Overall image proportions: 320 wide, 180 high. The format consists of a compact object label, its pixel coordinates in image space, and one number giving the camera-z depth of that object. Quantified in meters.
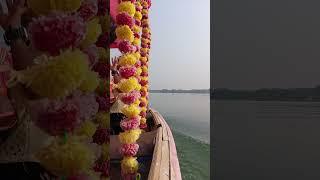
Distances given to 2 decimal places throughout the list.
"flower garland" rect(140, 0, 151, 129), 4.83
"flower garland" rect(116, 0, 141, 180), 2.75
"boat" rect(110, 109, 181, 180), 2.37
